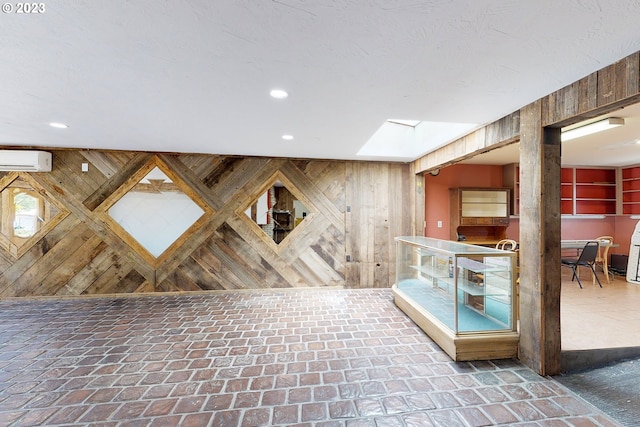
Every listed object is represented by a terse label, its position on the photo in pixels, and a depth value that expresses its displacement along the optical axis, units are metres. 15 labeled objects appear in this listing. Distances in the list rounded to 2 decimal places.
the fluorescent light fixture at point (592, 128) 2.91
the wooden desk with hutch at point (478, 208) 5.30
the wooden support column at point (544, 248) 2.15
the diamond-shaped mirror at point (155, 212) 5.20
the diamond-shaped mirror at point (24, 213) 4.04
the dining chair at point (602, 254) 4.81
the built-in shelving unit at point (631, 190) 5.82
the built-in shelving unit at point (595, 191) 6.13
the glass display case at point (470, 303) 2.40
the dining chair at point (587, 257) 4.36
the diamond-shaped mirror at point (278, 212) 6.88
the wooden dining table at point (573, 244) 4.65
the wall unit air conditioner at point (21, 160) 3.80
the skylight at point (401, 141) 3.98
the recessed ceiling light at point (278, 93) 2.14
